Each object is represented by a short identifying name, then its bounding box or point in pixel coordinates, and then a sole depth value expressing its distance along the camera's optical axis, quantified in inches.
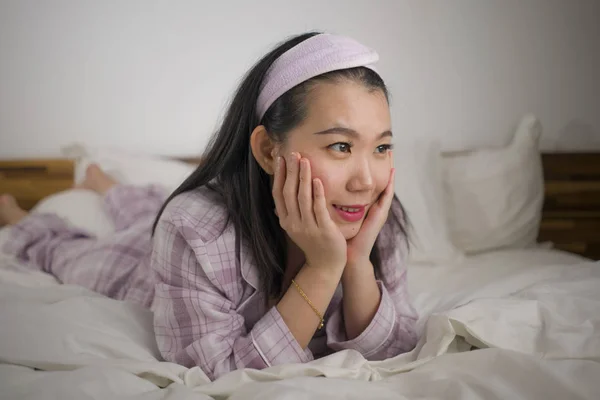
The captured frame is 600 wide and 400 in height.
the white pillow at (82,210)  62.7
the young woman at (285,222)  35.2
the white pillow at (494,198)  66.7
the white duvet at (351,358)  29.0
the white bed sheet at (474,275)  49.8
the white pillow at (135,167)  69.2
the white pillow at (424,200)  63.4
